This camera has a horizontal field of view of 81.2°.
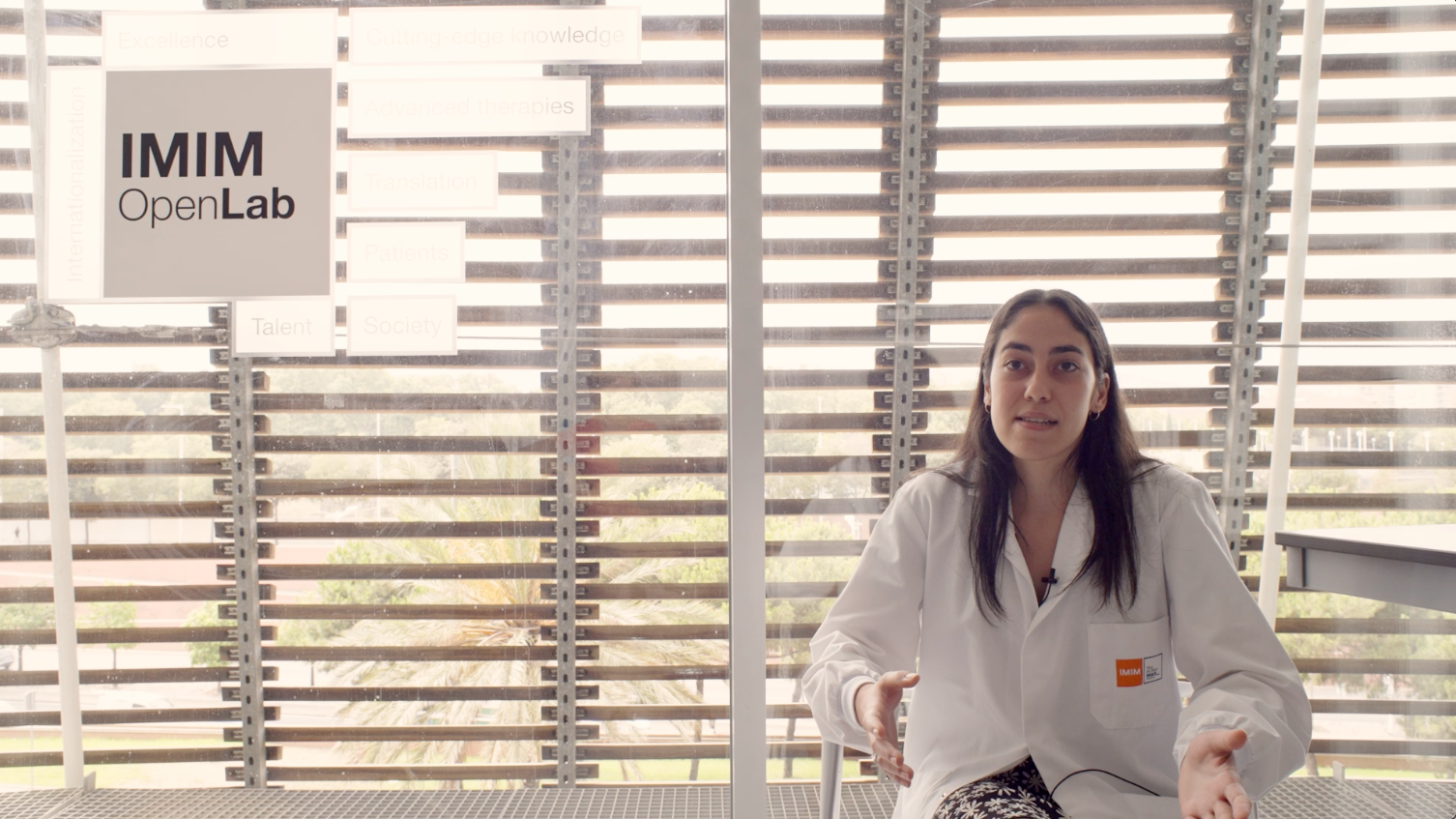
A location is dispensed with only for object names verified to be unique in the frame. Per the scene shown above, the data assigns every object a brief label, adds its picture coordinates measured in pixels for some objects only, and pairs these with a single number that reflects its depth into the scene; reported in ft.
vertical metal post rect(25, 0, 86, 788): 6.00
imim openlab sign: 5.95
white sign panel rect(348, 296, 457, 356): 6.01
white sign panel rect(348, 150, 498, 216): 5.98
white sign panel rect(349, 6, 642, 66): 5.95
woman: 3.82
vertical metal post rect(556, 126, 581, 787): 6.02
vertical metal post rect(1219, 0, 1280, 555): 5.80
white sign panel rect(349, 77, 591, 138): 5.97
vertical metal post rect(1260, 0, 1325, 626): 5.80
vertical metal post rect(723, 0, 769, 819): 5.85
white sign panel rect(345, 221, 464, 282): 5.98
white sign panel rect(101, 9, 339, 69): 5.97
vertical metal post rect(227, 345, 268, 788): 6.09
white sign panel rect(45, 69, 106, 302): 5.98
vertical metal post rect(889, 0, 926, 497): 5.88
